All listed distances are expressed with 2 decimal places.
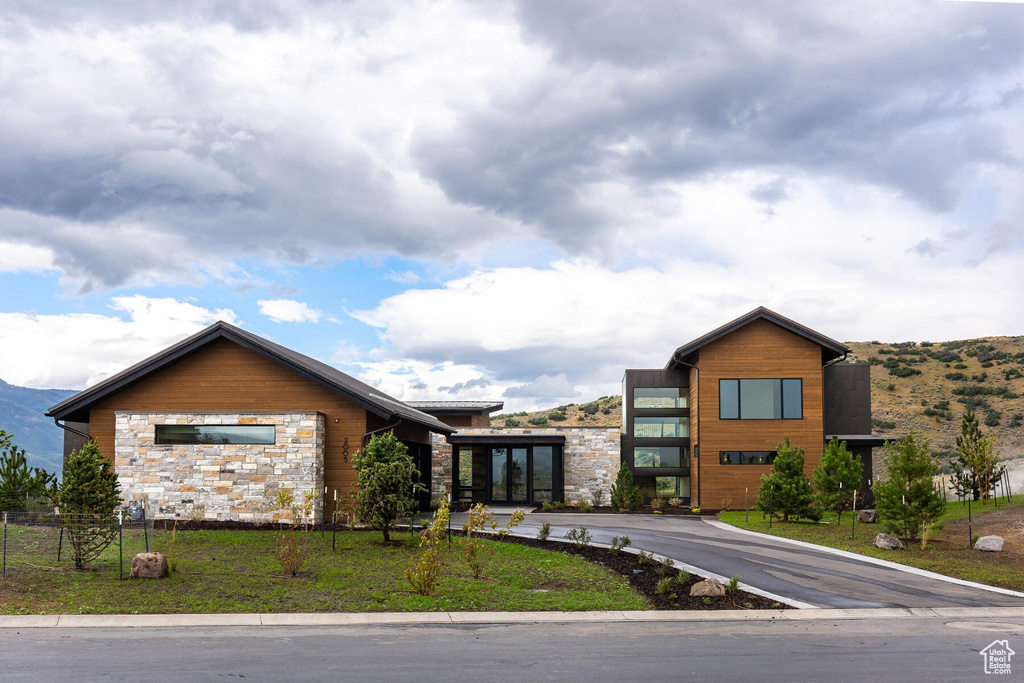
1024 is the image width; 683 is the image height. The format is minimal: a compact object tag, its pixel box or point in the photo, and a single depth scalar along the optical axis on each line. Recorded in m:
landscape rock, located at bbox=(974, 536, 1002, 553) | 17.42
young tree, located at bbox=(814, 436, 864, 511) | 25.67
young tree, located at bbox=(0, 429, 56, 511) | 21.83
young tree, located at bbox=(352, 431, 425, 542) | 17.06
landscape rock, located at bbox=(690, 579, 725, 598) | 12.41
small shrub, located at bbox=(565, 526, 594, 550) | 17.71
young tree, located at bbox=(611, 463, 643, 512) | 30.26
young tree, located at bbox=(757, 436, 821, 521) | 24.53
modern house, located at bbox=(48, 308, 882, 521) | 20.91
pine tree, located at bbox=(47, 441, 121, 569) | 13.45
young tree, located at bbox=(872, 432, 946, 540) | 18.77
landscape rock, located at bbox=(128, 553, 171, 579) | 12.84
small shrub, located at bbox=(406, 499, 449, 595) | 12.23
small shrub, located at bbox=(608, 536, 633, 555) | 16.44
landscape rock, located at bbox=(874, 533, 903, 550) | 18.22
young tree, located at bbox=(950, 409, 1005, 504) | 26.67
